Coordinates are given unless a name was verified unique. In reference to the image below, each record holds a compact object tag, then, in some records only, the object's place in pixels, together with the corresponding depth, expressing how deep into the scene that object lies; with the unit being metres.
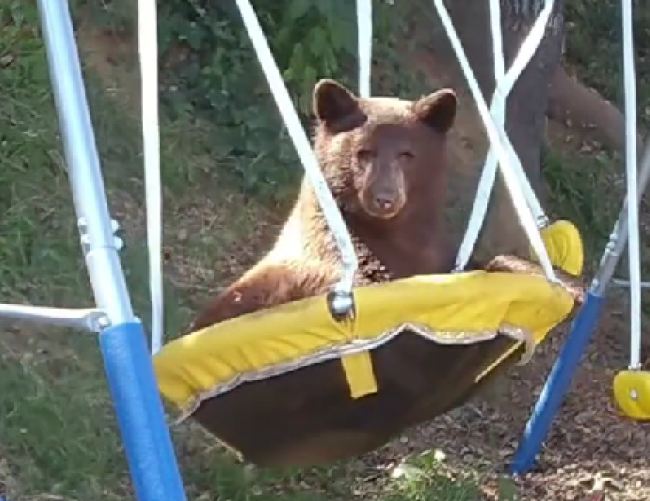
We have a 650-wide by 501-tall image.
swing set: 3.69
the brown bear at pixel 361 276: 4.59
